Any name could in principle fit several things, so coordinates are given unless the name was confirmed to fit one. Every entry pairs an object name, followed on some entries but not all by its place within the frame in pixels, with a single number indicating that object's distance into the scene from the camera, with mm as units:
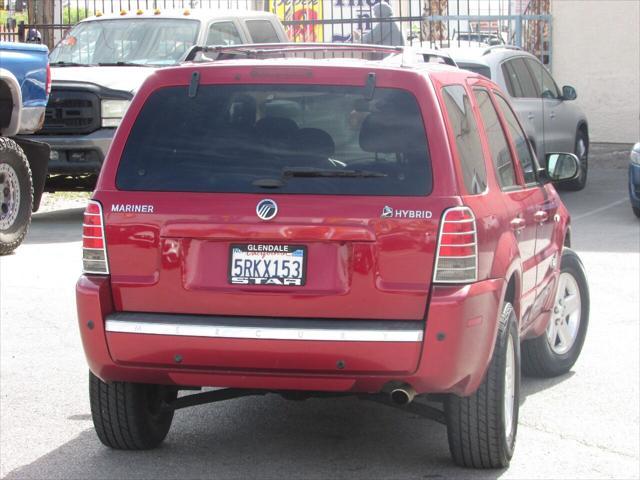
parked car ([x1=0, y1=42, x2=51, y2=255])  12195
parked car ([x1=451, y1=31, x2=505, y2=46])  22469
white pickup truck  14227
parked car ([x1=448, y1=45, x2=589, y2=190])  15477
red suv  5227
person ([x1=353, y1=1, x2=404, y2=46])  21047
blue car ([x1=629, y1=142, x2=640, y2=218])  14664
